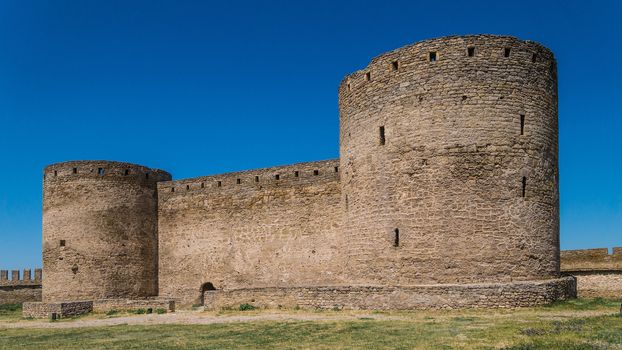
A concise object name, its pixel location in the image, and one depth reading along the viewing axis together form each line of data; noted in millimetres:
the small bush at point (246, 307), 17562
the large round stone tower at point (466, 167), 15820
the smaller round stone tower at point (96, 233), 23828
